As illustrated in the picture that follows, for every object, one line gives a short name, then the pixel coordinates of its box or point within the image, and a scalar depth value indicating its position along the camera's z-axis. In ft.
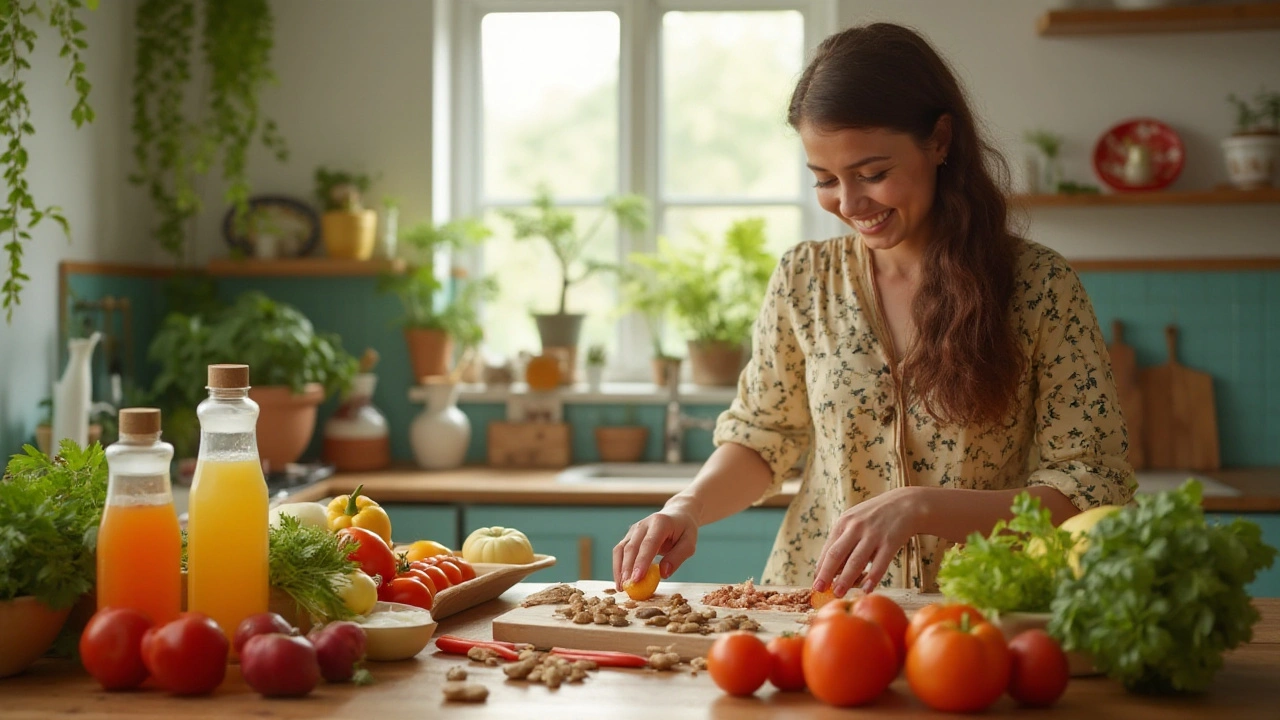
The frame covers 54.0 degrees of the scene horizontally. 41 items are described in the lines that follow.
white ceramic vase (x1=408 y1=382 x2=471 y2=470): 12.51
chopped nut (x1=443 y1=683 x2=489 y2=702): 4.18
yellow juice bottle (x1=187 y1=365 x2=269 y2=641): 4.48
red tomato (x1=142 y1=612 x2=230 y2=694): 4.15
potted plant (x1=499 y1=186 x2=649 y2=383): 13.12
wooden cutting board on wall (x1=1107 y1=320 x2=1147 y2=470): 12.18
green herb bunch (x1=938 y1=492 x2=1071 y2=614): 4.33
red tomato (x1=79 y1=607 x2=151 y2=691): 4.24
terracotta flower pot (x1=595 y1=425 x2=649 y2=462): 12.92
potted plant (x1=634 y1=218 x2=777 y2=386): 12.78
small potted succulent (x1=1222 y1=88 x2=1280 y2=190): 11.78
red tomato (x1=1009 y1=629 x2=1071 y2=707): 3.99
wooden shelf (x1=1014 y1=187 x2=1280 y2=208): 11.73
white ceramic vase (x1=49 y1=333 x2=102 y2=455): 9.98
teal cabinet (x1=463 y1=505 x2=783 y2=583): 10.67
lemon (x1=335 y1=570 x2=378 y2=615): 4.77
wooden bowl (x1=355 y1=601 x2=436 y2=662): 4.67
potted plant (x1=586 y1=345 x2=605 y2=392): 13.20
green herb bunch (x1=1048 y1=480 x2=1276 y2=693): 3.93
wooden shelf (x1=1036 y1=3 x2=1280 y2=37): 11.64
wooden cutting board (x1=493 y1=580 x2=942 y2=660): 4.79
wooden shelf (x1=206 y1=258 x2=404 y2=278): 12.76
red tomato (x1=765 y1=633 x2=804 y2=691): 4.23
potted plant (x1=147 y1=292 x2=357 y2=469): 11.37
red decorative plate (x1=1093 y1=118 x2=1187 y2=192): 12.19
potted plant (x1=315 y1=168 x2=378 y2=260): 12.79
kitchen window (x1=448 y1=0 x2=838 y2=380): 13.73
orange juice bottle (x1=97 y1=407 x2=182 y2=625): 4.34
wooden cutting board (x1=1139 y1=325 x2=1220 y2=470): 12.14
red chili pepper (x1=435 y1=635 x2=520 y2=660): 4.85
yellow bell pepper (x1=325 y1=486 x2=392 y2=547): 5.55
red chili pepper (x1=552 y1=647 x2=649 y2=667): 4.63
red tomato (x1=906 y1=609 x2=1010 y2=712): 3.91
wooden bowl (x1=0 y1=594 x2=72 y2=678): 4.33
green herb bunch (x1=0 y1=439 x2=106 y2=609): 4.39
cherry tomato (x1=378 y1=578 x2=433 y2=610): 5.13
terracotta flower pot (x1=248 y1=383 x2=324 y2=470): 11.39
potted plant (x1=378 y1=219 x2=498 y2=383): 12.81
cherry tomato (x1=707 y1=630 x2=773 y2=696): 4.16
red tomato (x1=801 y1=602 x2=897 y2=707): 4.02
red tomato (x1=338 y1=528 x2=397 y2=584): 5.16
